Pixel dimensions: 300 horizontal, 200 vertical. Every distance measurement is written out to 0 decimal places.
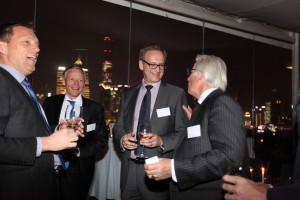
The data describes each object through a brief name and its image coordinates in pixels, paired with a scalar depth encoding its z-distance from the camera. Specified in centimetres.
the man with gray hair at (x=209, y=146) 176
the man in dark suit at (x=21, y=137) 177
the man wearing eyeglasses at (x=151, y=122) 263
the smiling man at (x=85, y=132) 313
